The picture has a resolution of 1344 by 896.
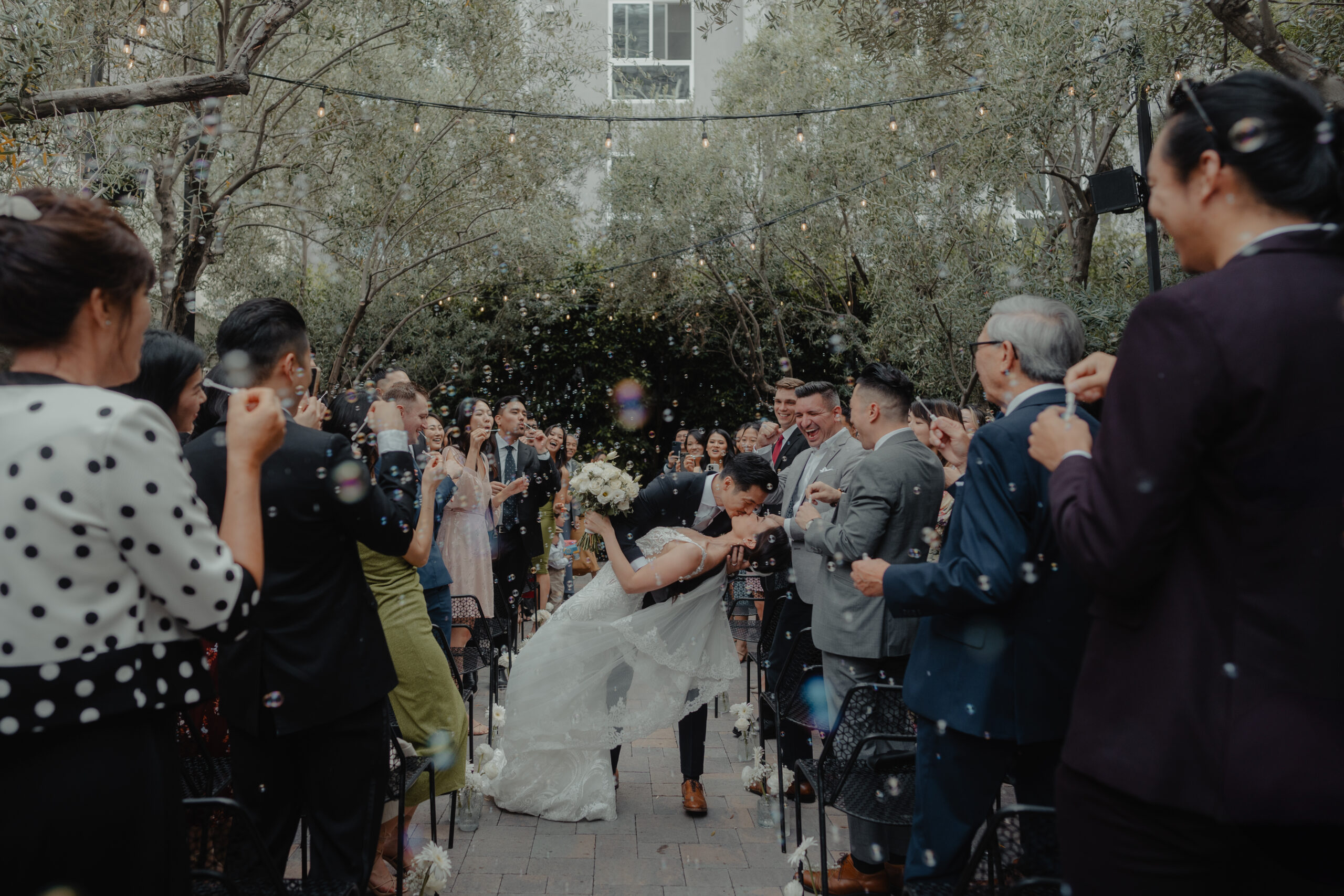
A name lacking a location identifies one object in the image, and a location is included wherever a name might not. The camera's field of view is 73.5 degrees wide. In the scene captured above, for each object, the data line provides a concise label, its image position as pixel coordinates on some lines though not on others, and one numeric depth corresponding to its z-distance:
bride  4.24
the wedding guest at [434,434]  6.41
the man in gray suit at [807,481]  4.55
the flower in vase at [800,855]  3.57
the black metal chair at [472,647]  4.82
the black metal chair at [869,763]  3.14
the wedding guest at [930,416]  4.38
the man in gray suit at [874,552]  3.63
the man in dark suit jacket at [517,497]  7.70
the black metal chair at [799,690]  4.11
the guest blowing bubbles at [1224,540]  1.26
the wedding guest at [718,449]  9.30
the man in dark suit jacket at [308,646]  2.43
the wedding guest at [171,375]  2.41
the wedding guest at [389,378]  4.74
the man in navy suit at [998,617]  2.34
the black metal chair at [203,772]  2.99
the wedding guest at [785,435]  7.23
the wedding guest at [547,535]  9.23
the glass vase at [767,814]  4.44
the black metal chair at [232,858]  2.09
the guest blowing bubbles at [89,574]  1.41
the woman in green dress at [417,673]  3.75
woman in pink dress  6.11
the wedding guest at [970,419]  5.95
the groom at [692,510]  4.27
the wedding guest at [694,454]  10.76
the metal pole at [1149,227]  6.48
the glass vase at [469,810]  4.40
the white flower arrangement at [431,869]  3.53
